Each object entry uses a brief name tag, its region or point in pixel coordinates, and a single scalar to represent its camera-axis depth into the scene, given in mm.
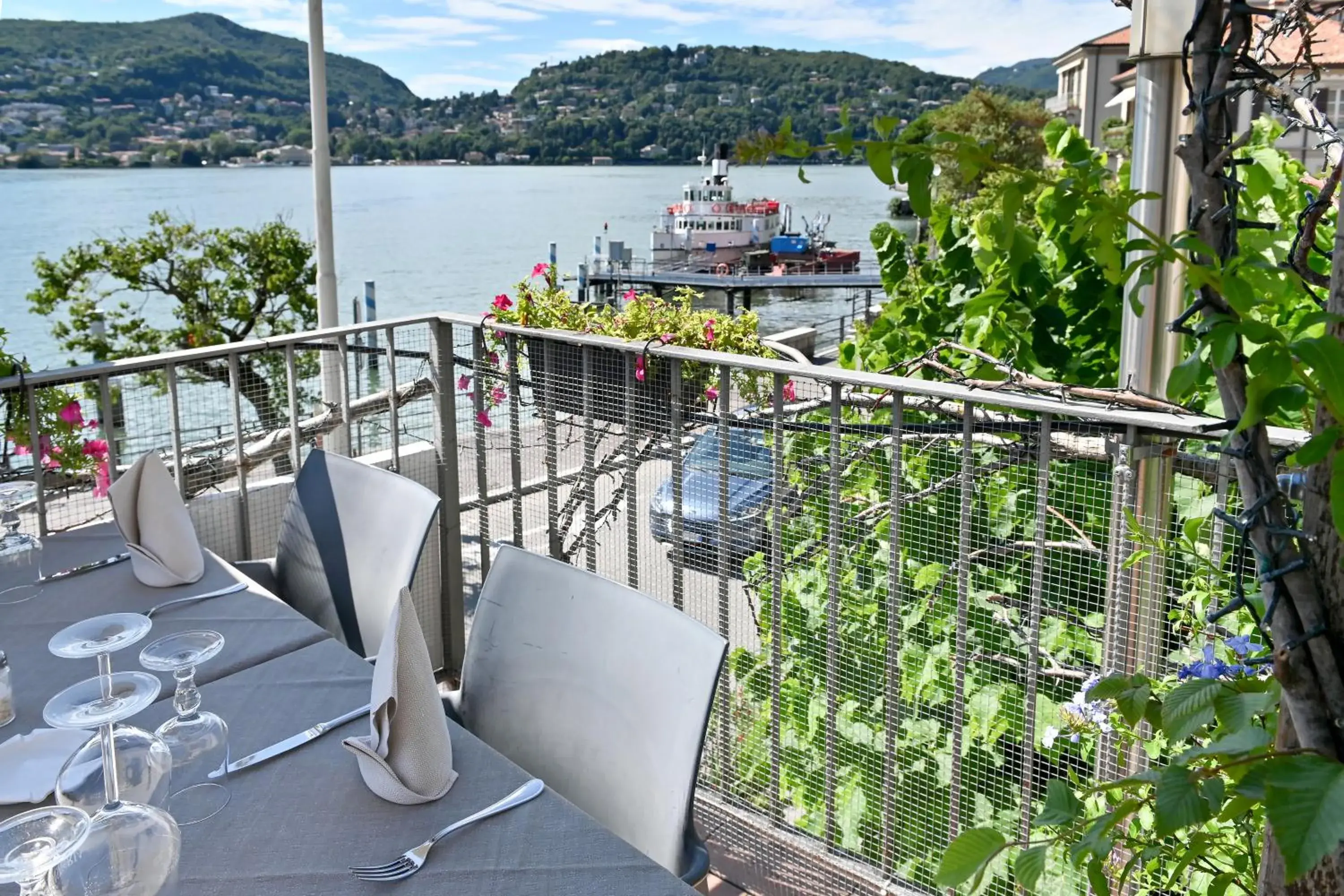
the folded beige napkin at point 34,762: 1252
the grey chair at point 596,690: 1522
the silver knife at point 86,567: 1942
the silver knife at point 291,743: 1363
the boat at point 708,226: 36531
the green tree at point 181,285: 12781
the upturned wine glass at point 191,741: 1289
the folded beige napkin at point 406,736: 1281
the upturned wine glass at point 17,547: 1815
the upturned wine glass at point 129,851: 904
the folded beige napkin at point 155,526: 1921
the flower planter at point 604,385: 2293
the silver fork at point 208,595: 1821
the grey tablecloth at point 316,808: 1146
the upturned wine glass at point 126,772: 1109
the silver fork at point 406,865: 1147
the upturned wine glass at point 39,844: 840
